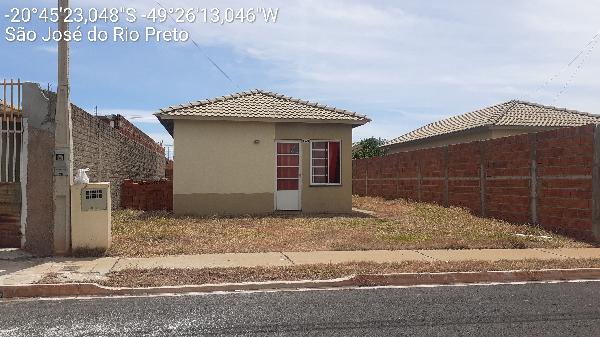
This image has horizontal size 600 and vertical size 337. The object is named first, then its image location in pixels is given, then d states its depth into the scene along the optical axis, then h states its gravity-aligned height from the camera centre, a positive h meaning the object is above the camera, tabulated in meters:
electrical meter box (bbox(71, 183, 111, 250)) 9.70 -0.67
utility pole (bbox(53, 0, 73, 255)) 9.54 +0.34
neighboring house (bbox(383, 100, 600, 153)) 26.06 +2.63
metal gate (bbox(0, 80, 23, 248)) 9.73 +0.35
